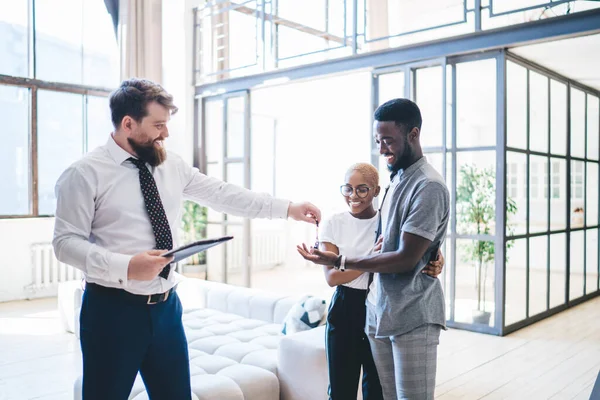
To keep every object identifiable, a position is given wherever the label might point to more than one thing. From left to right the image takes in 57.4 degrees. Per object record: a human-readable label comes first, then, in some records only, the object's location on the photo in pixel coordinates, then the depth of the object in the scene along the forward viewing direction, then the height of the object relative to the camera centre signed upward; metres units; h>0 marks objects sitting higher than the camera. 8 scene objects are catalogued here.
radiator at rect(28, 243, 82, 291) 6.43 -0.91
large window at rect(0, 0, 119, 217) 6.48 +1.29
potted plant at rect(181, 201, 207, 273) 7.04 -0.41
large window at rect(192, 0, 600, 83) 4.73 +2.01
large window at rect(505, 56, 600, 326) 5.03 +0.05
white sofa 2.63 -0.87
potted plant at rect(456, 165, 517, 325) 4.88 -0.19
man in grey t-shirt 1.61 -0.20
